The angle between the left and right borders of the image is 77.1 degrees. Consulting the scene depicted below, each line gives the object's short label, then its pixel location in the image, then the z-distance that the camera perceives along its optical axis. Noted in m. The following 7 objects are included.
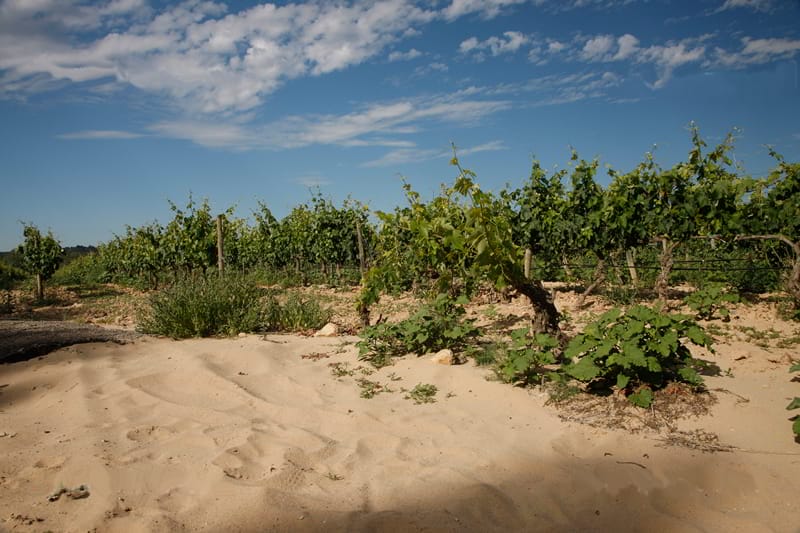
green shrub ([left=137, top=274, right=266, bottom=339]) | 6.27
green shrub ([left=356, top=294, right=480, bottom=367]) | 4.73
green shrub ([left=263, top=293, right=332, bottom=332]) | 6.94
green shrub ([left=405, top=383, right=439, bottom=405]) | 3.77
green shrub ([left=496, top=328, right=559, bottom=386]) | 3.63
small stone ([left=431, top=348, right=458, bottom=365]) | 4.45
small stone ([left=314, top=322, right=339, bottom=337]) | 6.37
